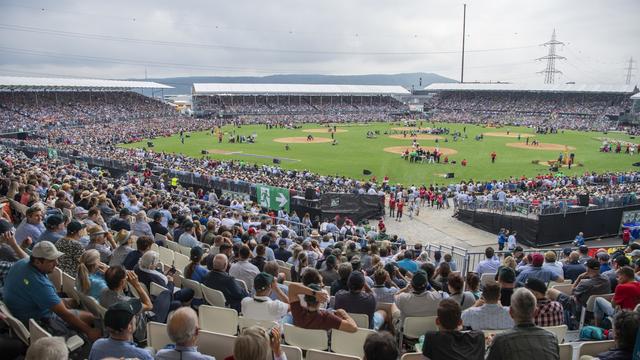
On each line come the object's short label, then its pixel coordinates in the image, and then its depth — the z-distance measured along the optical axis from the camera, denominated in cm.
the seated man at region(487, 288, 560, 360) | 419
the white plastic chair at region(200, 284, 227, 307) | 678
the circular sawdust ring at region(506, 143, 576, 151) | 5125
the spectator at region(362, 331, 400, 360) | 359
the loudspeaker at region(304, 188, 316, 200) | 2283
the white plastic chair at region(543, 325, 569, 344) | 566
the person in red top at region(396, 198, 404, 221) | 2545
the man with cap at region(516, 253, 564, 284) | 858
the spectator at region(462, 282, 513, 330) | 566
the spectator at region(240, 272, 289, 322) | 607
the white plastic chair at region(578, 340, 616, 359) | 506
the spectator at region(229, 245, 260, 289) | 782
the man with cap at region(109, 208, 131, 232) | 1101
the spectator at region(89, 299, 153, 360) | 434
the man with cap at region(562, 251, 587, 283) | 971
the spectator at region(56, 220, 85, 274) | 736
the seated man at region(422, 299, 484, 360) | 434
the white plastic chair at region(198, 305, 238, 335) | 595
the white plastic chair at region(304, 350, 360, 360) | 470
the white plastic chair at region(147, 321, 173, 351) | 530
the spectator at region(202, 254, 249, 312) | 693
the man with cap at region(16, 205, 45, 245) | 870
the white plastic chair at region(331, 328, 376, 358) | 555
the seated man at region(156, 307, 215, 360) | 413
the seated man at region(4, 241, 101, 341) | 549
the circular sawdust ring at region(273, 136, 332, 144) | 5622
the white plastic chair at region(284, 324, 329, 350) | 569
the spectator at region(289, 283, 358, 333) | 565
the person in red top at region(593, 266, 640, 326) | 630
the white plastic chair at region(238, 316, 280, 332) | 585
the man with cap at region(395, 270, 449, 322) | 630
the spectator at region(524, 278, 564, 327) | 595
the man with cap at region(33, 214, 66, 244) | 809
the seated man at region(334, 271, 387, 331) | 626
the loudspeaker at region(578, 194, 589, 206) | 2228
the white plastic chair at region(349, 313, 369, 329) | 609
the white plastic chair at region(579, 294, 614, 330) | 738
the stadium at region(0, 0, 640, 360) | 510
